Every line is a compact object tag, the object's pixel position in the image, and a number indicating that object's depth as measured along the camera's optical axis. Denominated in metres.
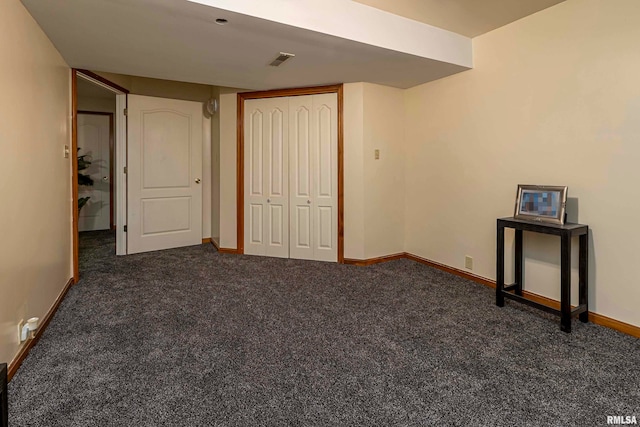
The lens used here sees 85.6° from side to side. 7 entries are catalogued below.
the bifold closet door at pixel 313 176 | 4.10
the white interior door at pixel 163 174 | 4.48
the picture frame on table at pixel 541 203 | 2.41
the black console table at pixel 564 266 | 2.27
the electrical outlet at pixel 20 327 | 1.88
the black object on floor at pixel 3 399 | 0.98
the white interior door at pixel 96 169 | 6.02
